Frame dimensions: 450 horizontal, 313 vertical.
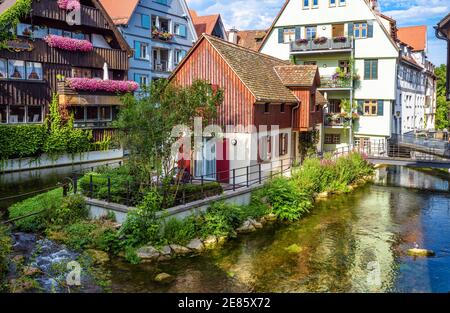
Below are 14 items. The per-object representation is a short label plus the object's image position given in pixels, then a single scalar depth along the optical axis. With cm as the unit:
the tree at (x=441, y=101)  6306
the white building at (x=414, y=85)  4094
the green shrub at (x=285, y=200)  2073
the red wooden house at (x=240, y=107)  2369
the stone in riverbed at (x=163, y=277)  1334
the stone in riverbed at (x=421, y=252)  1591
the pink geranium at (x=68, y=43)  3419
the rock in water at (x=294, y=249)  1633
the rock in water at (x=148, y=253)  1492
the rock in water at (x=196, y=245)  1606
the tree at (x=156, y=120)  1678
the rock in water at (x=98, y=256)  1466
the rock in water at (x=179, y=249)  1559
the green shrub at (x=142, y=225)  1554
